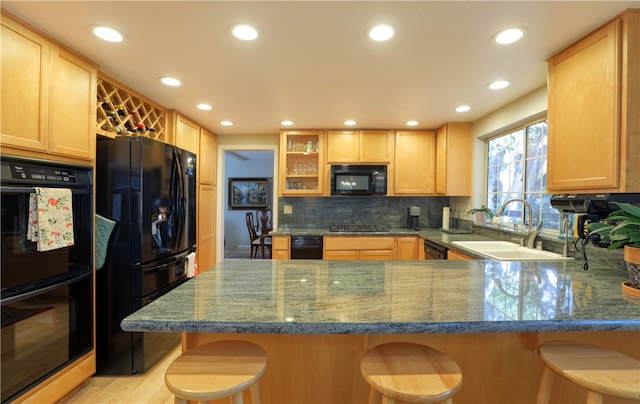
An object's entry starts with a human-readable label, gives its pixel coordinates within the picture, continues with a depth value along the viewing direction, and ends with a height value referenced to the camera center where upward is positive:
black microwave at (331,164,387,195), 3.64 +0.29
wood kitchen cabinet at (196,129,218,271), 3.47 +0.03
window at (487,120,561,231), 2.46 +0.30
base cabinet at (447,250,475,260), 2.33 -0.45
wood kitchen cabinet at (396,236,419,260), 3.40 -0.53
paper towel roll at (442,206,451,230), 3.57 -0.18
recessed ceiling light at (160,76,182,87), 2.17 +0.94
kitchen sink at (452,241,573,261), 2.05 -0.38
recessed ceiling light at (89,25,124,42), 1.53 +0.93
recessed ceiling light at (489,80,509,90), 2.19 +0.95
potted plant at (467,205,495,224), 3.17 -0.15
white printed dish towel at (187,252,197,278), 2.49 -0.57
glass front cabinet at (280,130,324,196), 3.71 +0.55
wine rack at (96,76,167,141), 2.16 +0.76
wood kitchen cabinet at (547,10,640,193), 1.35 +0.50
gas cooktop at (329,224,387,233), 3.62 -0.34
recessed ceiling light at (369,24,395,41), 1.49 +0.92
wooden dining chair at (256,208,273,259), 5.98 -0.44
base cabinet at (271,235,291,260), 3.39 -0.53
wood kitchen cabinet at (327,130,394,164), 3.68 +0.74
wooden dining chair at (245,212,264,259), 5.57 -0.70
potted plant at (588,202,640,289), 1.16 -0.13
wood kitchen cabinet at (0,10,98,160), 1.42 +0.59
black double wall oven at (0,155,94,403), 1.37 -0.46
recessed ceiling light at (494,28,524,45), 1.50 +0.93
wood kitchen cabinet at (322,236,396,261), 3.40 -0.53
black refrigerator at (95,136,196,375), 1.99 -0.35
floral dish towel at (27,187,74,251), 1.47 -0.10
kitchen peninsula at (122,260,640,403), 0.92 -0.38
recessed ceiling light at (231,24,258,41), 1.49 +0.92
